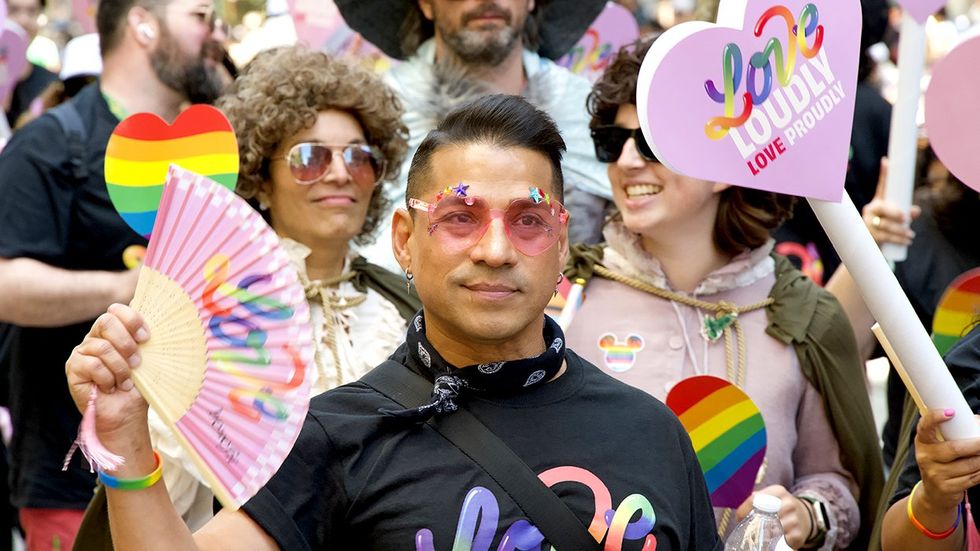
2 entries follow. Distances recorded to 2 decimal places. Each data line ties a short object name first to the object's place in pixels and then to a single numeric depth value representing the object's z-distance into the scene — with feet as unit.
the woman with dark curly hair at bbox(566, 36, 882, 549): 22.94
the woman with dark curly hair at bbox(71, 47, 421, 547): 23.72
